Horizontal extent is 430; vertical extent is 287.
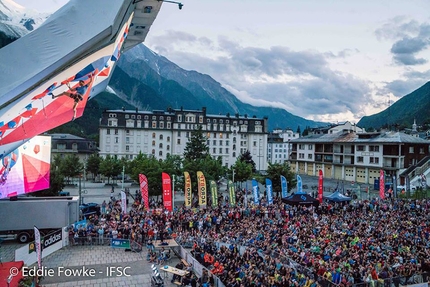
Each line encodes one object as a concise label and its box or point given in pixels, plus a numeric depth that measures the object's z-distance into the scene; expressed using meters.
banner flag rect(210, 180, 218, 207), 28.60
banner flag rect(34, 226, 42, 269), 15.77
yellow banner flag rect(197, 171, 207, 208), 27.58
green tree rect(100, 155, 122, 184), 57.97
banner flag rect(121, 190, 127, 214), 27.23
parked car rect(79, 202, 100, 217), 30.82
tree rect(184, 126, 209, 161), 66.00
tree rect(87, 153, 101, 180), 64.38
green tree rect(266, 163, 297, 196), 43.62
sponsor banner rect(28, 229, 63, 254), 18.78
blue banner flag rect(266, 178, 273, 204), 30.80
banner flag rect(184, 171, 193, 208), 28.21
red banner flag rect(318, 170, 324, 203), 32.75
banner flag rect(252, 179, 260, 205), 30.09
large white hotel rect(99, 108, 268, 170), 77.31
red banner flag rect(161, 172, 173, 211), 26.23
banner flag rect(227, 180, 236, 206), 28.99
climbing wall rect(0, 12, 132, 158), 14.28
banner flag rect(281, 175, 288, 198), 32.65
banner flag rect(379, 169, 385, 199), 34.78
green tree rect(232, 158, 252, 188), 49.69
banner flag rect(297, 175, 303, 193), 33.41
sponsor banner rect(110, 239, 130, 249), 22.05
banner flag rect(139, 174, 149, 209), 27.34
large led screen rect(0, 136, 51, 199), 21.83
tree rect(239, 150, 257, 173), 78.75
